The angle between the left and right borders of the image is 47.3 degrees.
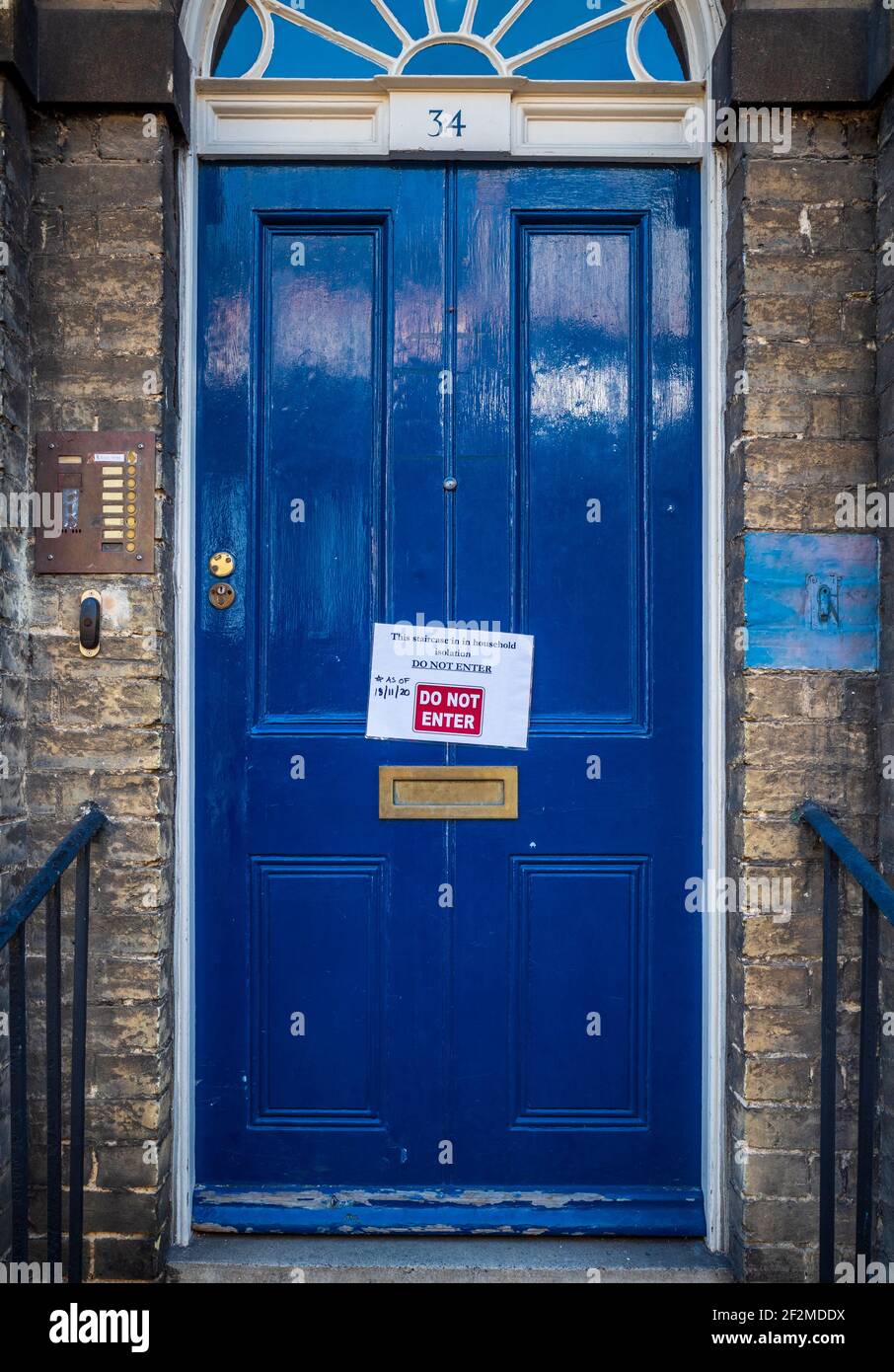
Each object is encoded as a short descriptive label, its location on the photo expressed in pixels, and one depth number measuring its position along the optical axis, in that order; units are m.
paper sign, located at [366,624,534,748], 2.68
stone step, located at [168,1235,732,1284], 2.50
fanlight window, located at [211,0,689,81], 2.71
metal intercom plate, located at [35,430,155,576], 2.51
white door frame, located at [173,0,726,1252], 2.62
